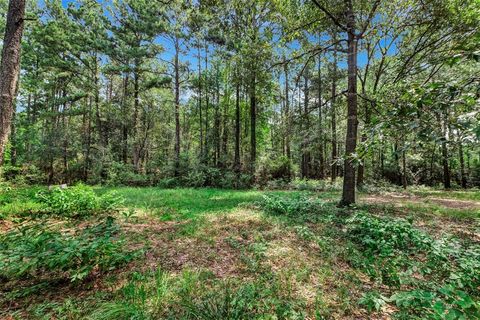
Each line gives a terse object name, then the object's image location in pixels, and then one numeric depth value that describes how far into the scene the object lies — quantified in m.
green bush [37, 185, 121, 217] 4.82
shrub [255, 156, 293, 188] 13.21
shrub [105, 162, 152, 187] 13.38
